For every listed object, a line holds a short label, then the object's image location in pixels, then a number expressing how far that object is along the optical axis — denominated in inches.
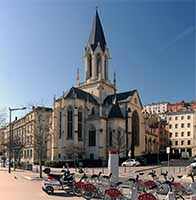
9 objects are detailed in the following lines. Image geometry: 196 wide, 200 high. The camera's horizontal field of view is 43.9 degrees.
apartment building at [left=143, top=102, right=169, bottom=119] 4298.6
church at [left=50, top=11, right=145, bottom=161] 1992.0
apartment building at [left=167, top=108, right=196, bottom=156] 3044.2
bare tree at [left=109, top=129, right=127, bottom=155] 1968.4
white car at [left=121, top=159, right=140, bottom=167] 1702.6
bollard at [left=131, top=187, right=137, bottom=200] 351.3
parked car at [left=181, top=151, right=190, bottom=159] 2322.2
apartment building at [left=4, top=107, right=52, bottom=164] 1517.9
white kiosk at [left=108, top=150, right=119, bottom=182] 680.6
